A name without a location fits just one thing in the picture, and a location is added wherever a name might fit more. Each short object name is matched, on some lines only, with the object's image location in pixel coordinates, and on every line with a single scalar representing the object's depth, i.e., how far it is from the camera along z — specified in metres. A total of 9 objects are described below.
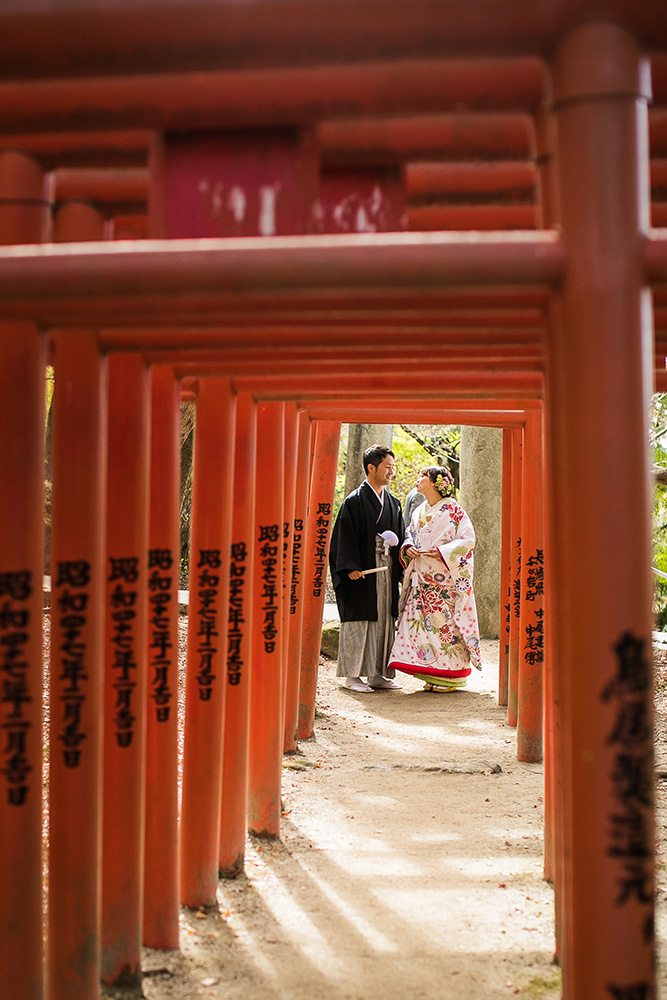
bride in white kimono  8.58
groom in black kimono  8.64
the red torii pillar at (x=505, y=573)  8.01
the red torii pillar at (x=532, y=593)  6.21
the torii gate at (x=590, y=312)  1.91
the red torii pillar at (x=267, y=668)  4.77
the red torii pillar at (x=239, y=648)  4.13
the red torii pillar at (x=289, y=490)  5.41
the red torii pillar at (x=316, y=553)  7.18
